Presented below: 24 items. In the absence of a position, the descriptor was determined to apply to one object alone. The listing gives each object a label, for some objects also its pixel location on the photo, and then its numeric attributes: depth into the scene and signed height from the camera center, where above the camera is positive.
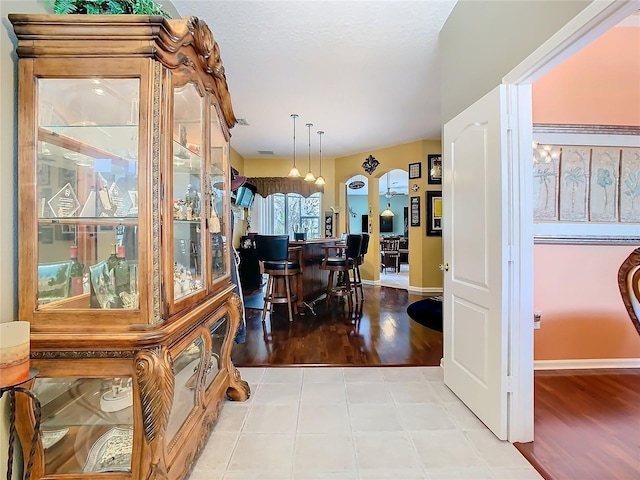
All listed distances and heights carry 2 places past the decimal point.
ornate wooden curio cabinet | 1.09 +0.01
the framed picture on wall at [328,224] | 7.22 +0.32
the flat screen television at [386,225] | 13.34 +0.53
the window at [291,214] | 7.88 +0.61
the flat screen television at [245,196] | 6.19 +0.88
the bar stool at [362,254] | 4.91 -0.28
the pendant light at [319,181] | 6.03 +1.12
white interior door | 1.71 -0.13
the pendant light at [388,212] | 12.68 +1.05
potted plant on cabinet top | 1.20 +0.92
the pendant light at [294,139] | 4.60 +1.86
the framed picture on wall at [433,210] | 5.92 +0.53
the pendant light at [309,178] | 5.60 +1.10
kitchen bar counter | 4.39 -0.56
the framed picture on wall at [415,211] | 6.06 +0.52
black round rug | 3.87 -1.09
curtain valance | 7.24 +1.25
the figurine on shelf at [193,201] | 1.50 +0.18
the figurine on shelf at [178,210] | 1.32 +0.12
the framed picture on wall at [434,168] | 5.87 +1.34
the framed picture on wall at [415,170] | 6.01 +1.35
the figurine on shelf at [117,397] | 1.27 -0.68
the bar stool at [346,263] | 4.58 -0.41
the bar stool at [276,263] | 3.92 -0.35
